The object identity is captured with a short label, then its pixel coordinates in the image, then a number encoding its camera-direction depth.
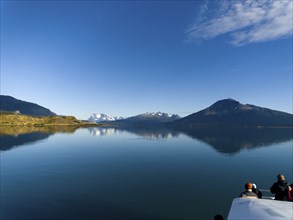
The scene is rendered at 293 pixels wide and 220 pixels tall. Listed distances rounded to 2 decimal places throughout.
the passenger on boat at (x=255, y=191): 15.36
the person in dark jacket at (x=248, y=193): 14.29
